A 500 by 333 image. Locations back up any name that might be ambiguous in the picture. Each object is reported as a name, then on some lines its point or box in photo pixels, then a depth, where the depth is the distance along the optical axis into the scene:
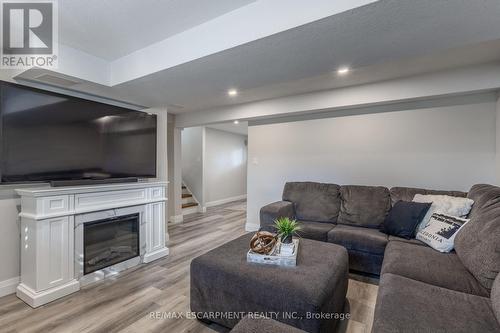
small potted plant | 1.82
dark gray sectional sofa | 1.14
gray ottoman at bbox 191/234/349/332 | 1.40
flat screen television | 2.00
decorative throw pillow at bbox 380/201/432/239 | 2.41
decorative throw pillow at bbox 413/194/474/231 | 2.25
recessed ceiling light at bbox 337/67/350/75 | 2.17
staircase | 5.77
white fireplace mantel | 2.04
